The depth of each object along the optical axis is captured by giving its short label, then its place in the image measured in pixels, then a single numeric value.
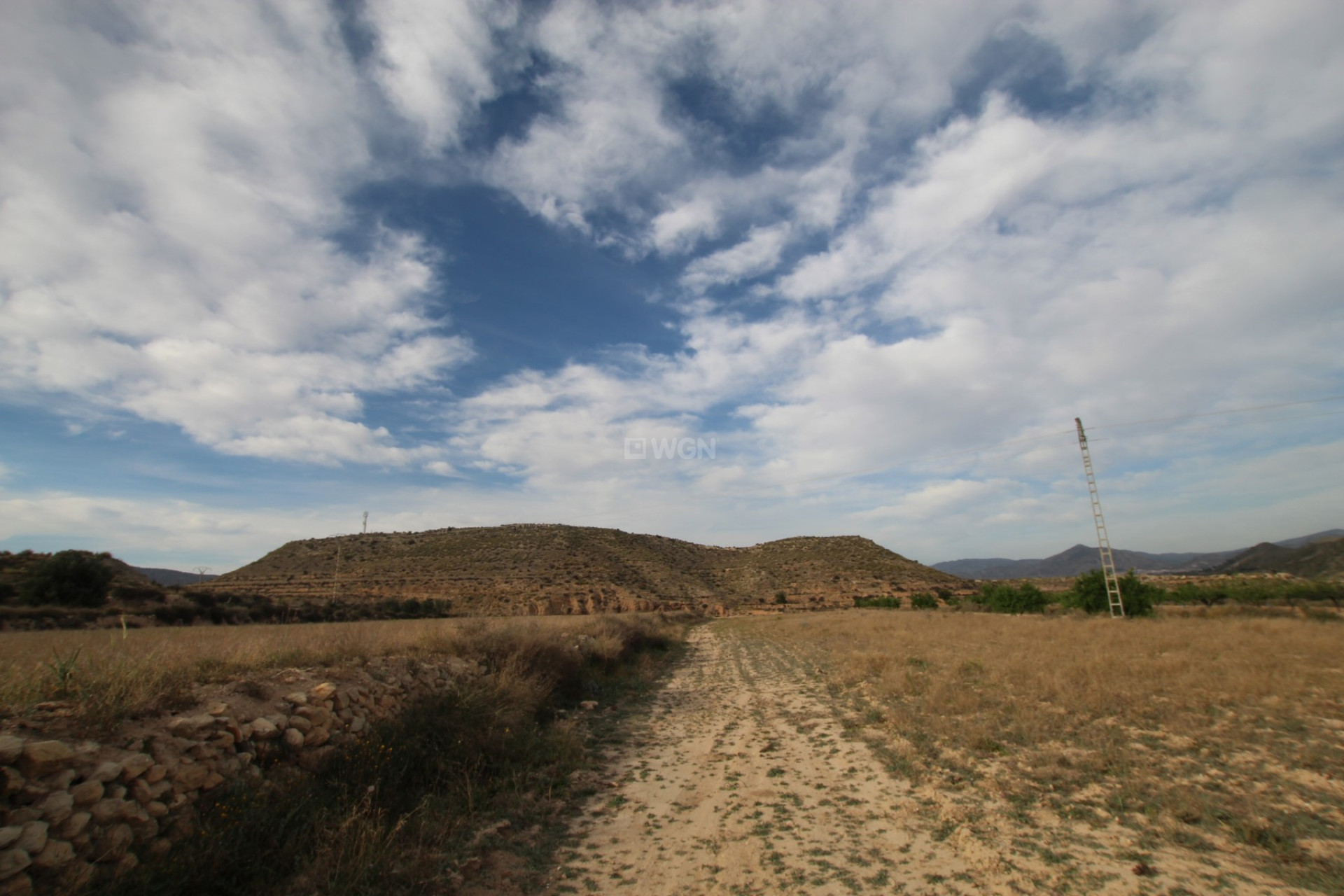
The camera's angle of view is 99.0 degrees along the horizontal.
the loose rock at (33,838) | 3.65
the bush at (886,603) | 50.16
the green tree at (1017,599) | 38.88
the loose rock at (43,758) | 4.03
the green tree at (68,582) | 27.77
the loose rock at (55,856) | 3.69
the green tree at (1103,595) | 28.16
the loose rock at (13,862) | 3.50
